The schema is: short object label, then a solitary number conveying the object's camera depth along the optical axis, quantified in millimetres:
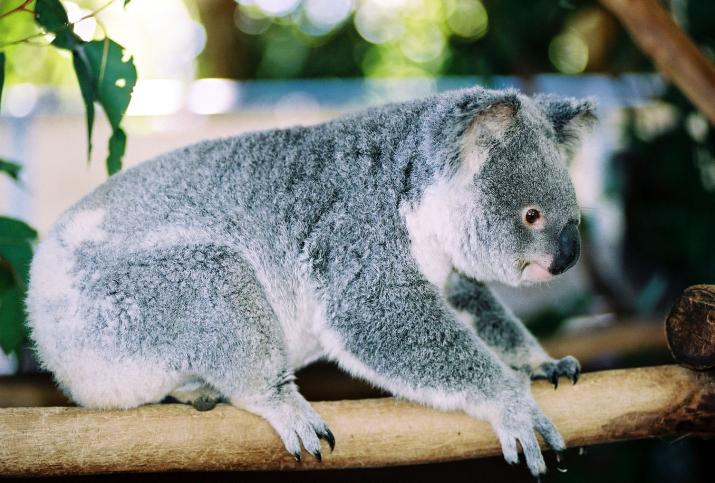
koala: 2277
